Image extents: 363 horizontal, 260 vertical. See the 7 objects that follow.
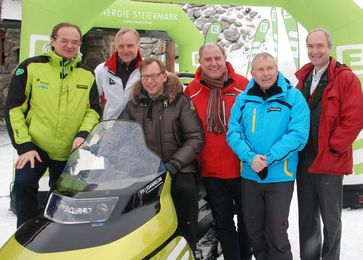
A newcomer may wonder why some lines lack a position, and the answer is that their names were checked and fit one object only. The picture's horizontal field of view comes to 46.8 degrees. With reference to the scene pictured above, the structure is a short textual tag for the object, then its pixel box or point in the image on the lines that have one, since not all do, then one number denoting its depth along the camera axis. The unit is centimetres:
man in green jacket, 277
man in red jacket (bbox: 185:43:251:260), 281
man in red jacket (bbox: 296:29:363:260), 264
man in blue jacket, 253
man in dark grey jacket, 254
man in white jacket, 326
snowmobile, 185
